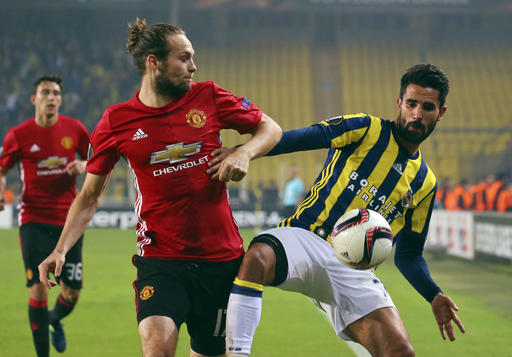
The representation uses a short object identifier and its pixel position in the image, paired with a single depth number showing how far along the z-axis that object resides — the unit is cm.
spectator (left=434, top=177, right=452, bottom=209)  2002
